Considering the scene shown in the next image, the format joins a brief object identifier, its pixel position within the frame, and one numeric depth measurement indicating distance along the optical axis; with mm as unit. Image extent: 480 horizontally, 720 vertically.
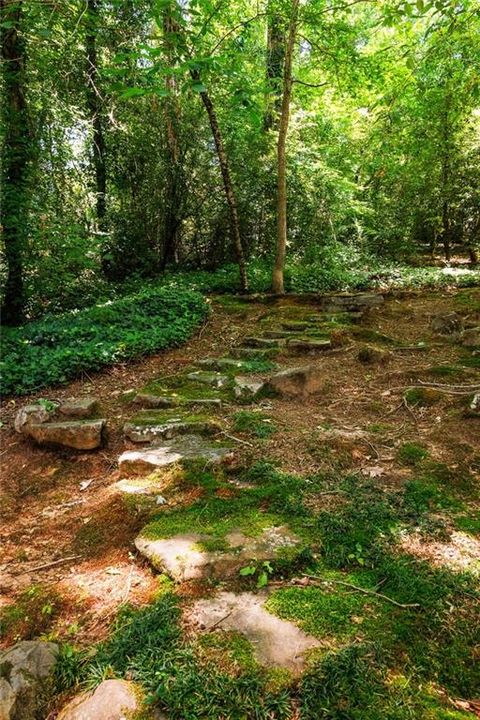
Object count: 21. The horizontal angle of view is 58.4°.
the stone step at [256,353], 5191
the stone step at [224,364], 4843
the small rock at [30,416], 3701
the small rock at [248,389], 4176
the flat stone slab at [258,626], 1521
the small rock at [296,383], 4219
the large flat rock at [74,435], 3506
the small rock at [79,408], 3842
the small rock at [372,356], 4852
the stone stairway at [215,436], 1734
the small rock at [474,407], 3305
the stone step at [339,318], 6503
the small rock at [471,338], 5111
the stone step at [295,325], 6258
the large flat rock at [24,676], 1436
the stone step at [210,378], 4480
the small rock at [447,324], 5730
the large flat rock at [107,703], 1371
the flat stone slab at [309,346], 5332
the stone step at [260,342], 5508
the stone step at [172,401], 4000
